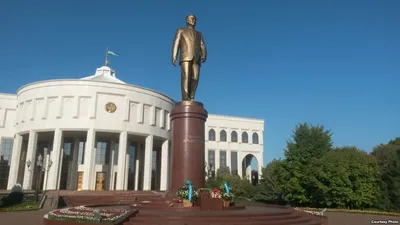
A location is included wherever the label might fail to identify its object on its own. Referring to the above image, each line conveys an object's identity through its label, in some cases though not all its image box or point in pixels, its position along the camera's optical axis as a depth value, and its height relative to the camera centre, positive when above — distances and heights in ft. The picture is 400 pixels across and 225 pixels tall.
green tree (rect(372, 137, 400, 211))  76.85 +0.69
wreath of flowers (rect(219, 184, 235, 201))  39.52 -1.41
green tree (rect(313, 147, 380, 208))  73.15 +0.95
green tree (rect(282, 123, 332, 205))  78.95 +6.47
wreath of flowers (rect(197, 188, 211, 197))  37.79 -1.04
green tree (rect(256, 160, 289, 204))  84.87 +0.46
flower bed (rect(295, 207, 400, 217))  64.00 -5.47
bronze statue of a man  47.21 +18.43
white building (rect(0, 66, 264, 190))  108.68 +17.12
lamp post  82.07 +4.69
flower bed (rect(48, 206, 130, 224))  31.60 -3.38
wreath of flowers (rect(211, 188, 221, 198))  38.06 -1.15
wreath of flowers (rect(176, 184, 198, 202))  37.52 -1.17
